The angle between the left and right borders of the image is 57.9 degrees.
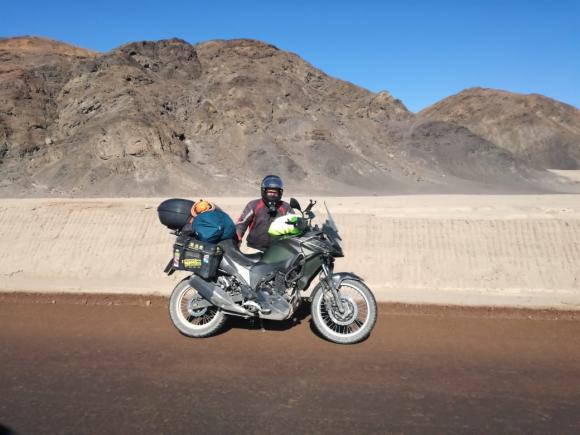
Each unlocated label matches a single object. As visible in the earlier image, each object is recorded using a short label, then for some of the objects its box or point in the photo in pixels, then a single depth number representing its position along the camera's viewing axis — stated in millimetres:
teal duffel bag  5738
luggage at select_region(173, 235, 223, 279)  5617
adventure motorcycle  5484
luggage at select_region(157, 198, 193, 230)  6059
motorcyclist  6359
